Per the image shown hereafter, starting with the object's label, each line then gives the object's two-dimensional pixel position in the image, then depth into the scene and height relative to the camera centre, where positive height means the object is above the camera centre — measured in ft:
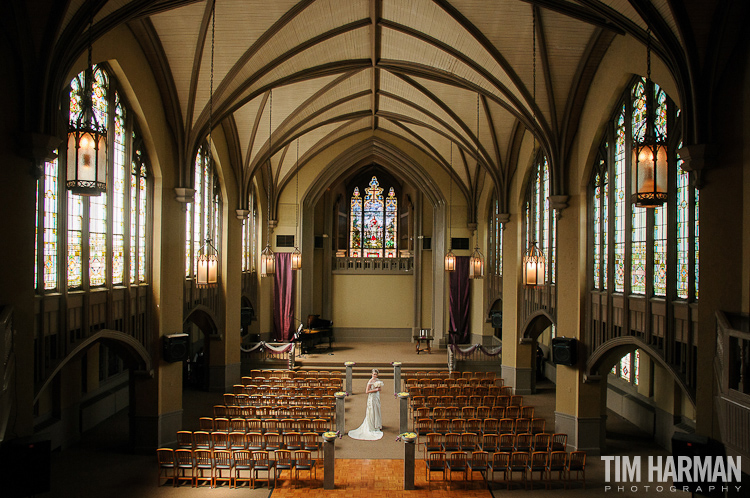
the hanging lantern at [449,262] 64.40 -0.80
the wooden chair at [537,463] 35.27 -13.92
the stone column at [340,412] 44.62 -13.39
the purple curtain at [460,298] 85.15 -6.83
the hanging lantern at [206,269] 32.60 -0.96
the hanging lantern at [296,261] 67.72 -0.87
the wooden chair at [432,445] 39.32 -14.37
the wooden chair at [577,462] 35.37 -14.10
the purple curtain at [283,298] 83.46 -6.97
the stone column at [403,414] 43.96 -13.43
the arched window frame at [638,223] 30.71 +2.24
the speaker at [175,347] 41.83 -7.50
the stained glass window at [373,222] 96.89 +6.02
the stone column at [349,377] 59.82 -13.99
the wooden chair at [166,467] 35.14 -14.65
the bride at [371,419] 45.93 -14.36
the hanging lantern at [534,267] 33.83 -0.73
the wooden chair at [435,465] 35.95 -14.32
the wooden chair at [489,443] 39.45 -14.17
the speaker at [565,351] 42.32 -7.60
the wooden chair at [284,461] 35.64 -14.14
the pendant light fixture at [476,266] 59.36 -1.15
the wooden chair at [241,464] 34.86 -13.97
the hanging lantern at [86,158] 22.21 +4.00
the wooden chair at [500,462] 35.63 -14.02
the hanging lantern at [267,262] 61.72 -0.95
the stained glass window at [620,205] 38.38 +3.85
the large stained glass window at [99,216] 30.37 +2.32
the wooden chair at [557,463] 35.06 -13.95
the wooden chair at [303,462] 35.78 -14.28
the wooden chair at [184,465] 35.09 -14.22
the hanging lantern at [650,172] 22.07 +3.60
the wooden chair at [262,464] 35.01 -13.99
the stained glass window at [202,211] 49.62 +4.27
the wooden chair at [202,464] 34.91 -14.01
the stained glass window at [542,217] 49.55 +3.95
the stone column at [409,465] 34.58 -13.89
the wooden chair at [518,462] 35.48 -14.07
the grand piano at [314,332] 81.05 -12.17
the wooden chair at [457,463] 35.58 -14.12
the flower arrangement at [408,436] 34.21 -11.81
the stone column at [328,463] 34.68 -13.77
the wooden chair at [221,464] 34.76 -13.95
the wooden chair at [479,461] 35.71 -14.02
